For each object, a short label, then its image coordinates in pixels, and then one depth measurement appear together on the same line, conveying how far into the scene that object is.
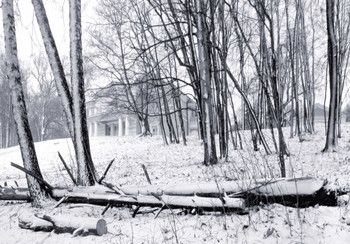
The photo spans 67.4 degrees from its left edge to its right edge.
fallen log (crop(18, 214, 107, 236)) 4.09
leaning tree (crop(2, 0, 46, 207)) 5.92
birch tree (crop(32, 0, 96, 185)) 6.20
